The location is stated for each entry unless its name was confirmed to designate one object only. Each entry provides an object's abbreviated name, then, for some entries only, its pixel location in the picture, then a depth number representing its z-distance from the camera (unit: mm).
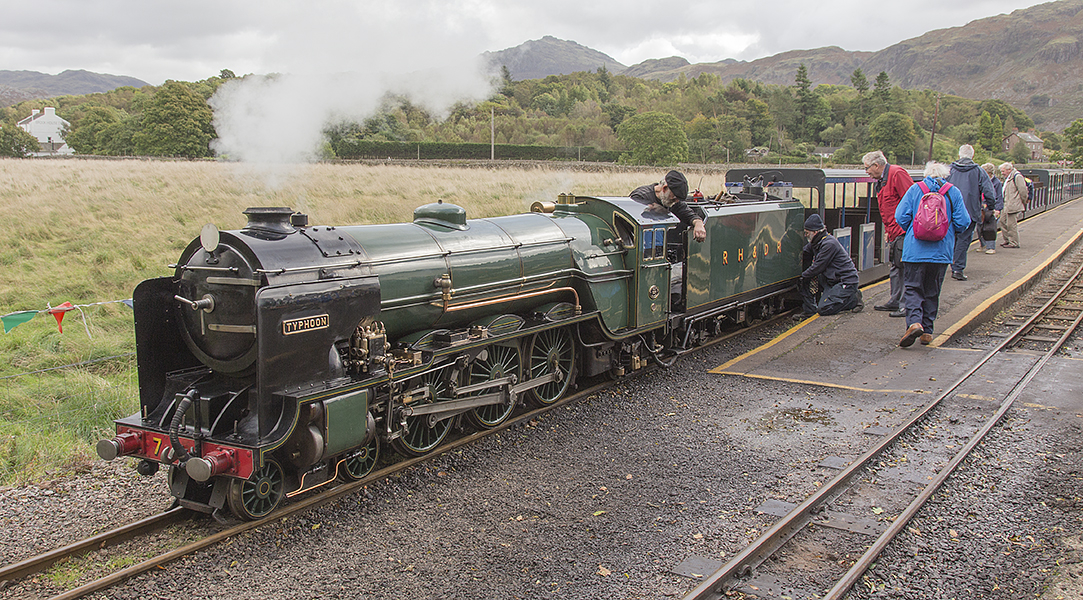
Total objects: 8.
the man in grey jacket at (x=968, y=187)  12562
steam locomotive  4961
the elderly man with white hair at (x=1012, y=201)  16797
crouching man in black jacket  11758
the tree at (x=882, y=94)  99625
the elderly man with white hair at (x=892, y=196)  10836
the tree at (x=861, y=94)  101450
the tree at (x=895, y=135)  80625
